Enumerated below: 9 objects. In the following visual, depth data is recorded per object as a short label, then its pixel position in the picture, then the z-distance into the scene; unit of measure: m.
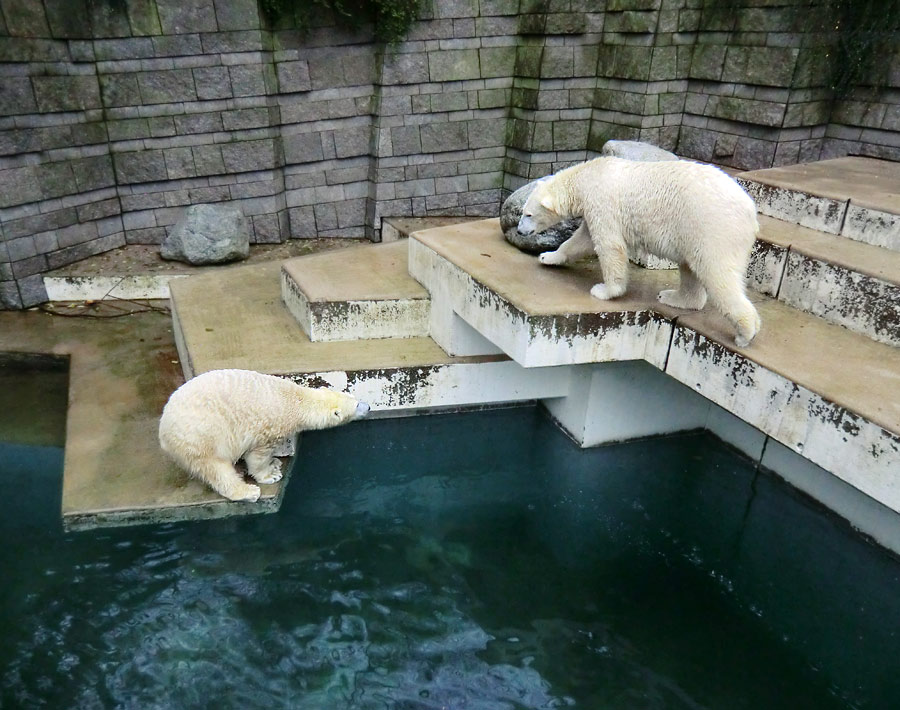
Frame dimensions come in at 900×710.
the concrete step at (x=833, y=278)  4.15
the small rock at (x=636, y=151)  6.11
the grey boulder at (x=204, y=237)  7.56
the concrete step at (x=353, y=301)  5.57
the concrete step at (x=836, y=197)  4.85
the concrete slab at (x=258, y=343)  5.25
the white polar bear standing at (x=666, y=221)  3.86
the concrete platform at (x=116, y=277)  7.25
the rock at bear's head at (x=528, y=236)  5.53
